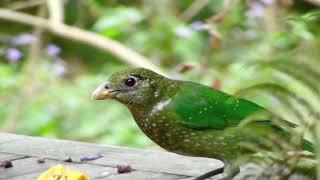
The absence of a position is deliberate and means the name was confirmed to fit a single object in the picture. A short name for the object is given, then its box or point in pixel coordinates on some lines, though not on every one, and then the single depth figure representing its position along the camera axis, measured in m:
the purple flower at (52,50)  13.45
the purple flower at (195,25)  12.44
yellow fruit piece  4.42
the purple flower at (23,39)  13.64
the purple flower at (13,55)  13.46
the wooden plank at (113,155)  5.26
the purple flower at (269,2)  11.02
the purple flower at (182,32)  12.16
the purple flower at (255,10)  11.77
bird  4.66
